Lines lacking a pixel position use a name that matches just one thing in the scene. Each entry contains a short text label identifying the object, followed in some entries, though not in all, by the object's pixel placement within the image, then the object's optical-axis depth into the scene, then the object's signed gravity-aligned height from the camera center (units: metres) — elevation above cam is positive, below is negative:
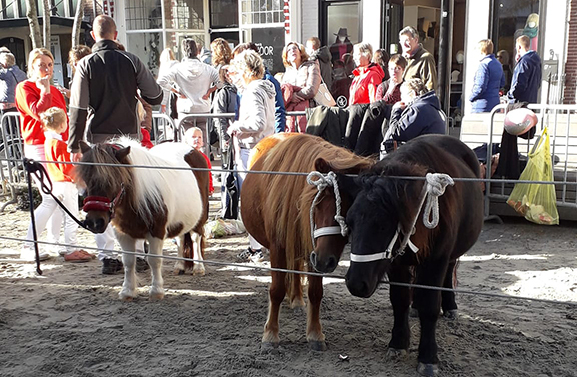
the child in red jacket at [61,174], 5.69 -0.87
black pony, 2.84 -0.76
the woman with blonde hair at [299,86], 7.62 -0.03
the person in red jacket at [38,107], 5.94 -0.21
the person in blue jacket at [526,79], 8.10 +0.03
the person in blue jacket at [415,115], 5.51 -0.32
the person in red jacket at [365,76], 7.98 +0.09
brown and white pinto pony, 4.25 -0.88
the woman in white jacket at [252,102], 5.41 -0.16
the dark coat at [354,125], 6.12 -0.44
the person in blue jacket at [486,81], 8.28 +0.00
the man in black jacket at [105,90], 5.24 -0.04
